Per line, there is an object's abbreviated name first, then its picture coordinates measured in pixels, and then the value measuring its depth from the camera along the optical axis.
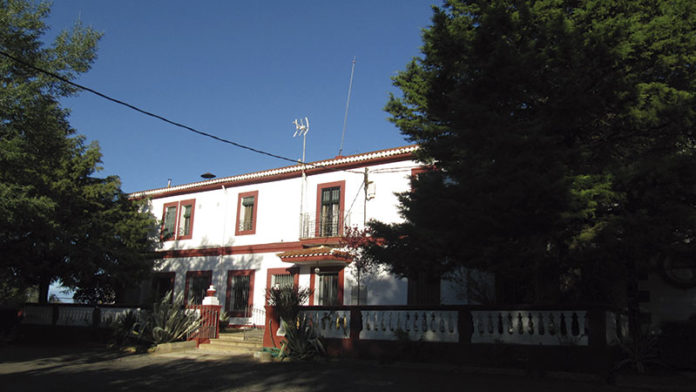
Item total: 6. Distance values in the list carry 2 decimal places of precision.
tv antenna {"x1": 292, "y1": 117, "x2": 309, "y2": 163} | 21.85
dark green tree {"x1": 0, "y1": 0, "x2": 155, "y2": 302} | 11.58
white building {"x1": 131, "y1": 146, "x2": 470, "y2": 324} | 17.97
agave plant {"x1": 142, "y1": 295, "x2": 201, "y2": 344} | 14.63
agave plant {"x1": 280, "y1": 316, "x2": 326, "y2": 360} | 12.03
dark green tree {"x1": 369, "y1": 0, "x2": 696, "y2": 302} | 8.46
